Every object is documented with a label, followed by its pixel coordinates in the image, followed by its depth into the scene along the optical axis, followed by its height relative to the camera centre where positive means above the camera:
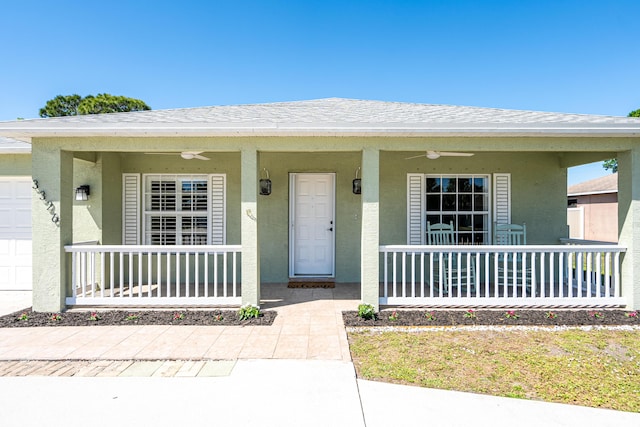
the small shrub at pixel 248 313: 4.97 -1.40
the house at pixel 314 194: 5.11 +0.42
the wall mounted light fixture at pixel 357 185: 6.91 +0.61
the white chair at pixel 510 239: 6.80 -0.48
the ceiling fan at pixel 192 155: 6.00 +1.08
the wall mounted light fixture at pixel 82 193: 6.40 +0.42
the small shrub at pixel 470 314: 4.99 -1.44
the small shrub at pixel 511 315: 5.00 -1.45
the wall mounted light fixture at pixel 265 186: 6.93 +0.59
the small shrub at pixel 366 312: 4.95 -1.38
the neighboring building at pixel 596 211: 16.31 +0.21
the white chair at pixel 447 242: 6.66 -0.54
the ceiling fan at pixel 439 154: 5.79 +1.05
